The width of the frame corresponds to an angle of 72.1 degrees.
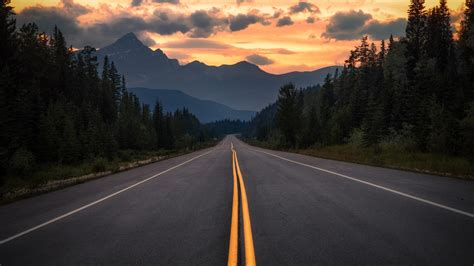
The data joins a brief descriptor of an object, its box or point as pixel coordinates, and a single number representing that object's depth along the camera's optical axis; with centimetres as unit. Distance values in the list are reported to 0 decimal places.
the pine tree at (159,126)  10694
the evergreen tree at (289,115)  6294
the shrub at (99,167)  2361
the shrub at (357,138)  4938
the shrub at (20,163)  3130
